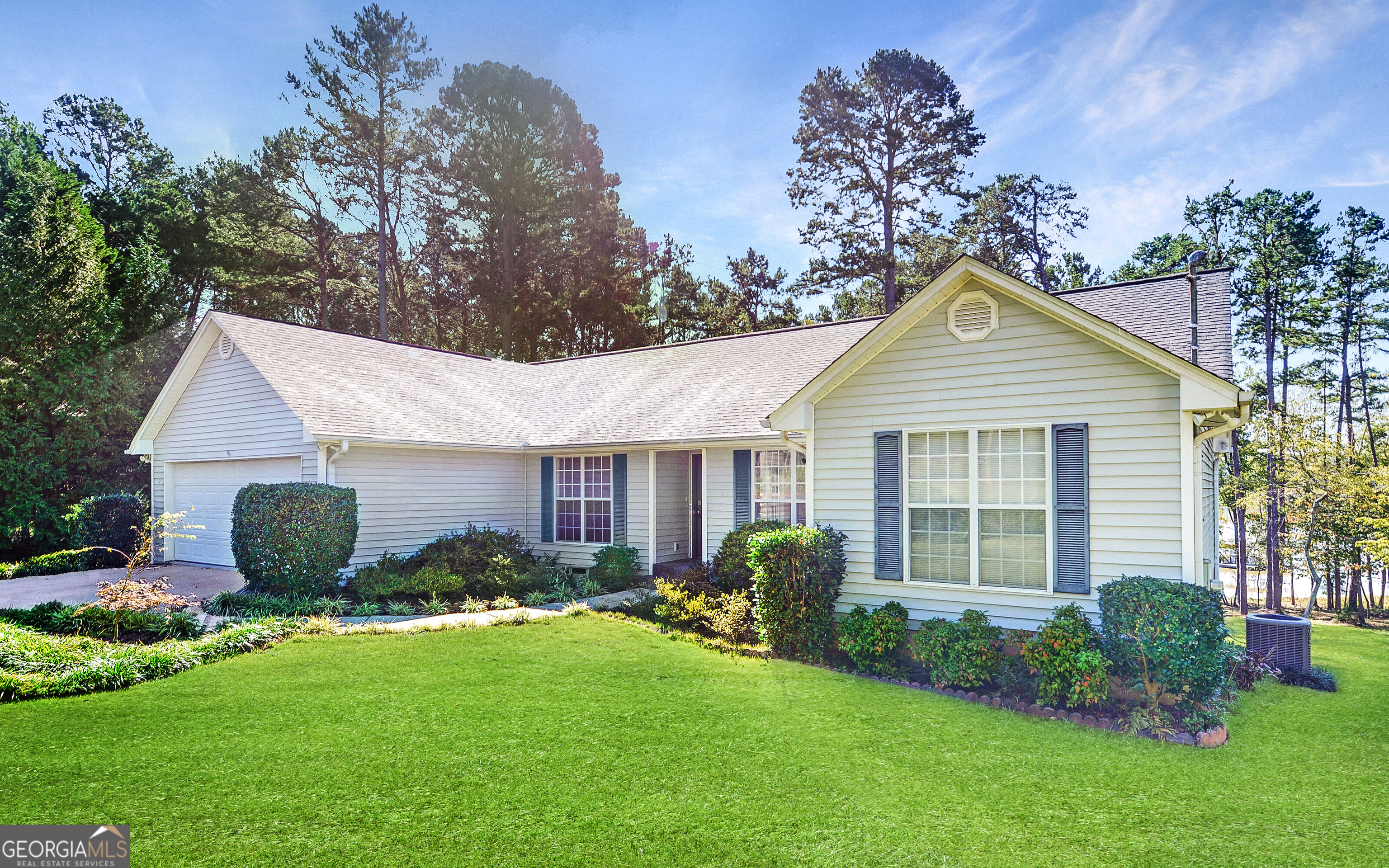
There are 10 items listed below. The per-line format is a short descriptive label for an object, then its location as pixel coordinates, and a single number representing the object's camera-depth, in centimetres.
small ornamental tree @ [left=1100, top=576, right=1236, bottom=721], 618
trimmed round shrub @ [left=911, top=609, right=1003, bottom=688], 715
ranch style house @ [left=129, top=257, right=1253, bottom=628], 729
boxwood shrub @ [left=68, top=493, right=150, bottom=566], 1540
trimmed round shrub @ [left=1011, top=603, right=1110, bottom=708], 641
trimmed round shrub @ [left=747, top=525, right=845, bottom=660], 829
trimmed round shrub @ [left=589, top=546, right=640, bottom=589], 1334
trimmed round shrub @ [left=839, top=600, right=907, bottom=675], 784
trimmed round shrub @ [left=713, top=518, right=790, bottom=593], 1064
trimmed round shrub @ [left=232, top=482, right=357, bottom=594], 1136
